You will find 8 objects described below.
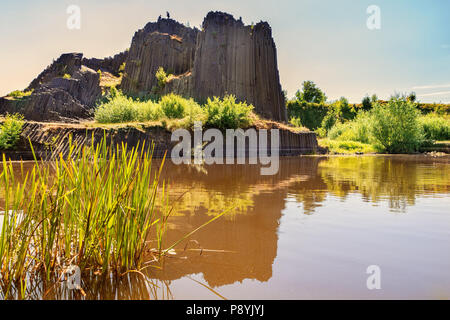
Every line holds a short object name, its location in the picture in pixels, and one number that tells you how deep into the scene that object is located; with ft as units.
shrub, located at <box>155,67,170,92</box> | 92.68
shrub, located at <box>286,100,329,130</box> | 117.19
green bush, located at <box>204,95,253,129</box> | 51.19
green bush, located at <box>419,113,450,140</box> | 76.89
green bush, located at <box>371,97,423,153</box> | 66.23
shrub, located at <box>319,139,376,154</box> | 66.21
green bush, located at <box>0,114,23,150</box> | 42.16
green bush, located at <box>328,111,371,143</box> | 77.04
